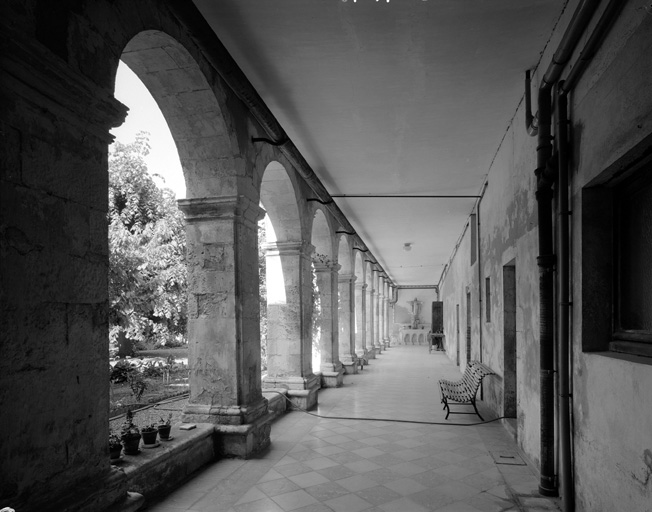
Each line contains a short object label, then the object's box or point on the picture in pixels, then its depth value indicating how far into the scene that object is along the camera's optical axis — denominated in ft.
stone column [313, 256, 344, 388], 36.17
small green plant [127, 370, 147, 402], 22.40
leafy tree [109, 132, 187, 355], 30.14
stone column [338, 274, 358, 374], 44.98
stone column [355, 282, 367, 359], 55.45
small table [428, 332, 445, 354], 75.70
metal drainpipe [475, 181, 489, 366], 30.48
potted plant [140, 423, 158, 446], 13.98
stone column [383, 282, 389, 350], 83.61
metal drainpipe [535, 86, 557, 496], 13.28
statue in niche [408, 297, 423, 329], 118.01
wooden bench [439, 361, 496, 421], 24.25
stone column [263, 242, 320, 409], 27.17
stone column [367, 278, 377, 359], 65.36
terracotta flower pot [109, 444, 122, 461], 12.47
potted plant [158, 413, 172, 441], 14.71
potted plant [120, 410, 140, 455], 13.19
